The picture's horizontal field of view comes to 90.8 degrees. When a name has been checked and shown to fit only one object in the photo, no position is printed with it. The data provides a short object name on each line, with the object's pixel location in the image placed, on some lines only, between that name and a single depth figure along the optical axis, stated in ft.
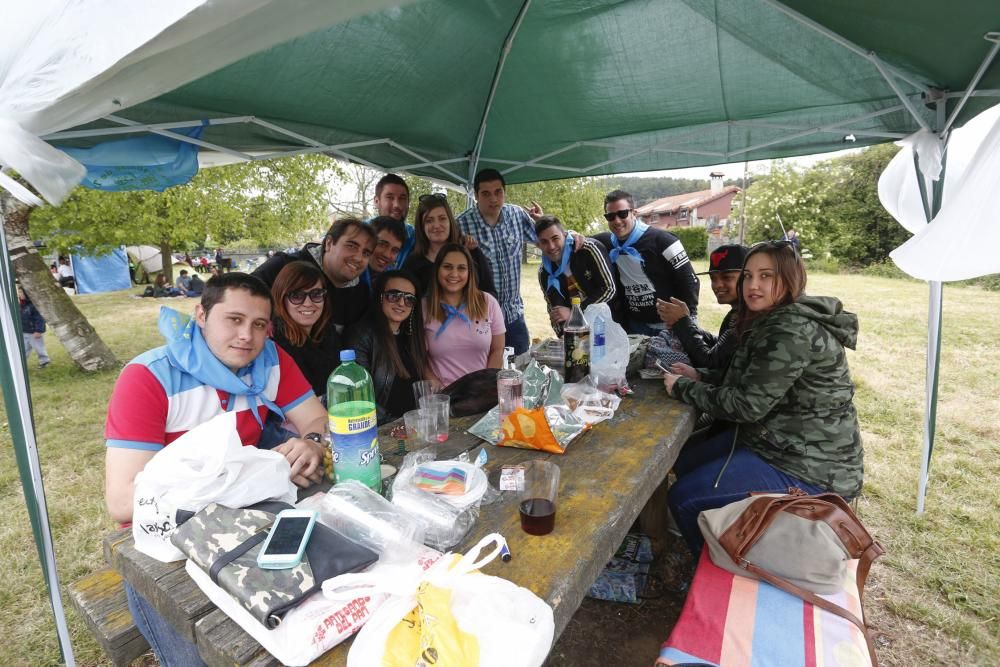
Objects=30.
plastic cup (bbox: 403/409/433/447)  6.39
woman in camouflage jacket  7.06
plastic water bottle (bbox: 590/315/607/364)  8.58
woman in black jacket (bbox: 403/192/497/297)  12.09
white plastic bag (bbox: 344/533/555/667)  2.91
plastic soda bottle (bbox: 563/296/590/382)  8.56
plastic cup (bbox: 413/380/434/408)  6.51
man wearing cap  9.71
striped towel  4.91
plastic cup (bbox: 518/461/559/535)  4.52
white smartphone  3.42
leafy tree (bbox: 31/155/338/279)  23.48
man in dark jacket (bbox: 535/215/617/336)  13.23
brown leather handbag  5.58
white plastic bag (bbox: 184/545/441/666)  3.11
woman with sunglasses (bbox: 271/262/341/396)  8.14
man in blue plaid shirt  14.17
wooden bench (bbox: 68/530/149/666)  5.04
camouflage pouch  3.26
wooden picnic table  3.52
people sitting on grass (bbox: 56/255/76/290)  59.88
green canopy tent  7.48
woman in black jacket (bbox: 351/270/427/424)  9.12
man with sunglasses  13.21
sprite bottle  4.71
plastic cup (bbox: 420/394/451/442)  6.52
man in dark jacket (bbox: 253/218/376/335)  9.90
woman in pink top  10.05
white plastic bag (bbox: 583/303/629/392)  8.55
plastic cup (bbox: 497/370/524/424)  6.74
